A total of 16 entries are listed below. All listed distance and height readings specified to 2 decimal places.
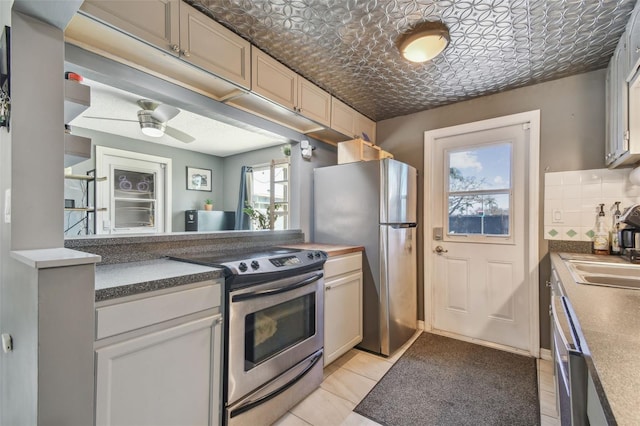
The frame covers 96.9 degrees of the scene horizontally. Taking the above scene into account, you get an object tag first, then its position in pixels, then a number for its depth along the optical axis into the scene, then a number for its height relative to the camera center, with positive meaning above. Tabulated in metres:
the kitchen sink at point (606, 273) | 1.46 -0.33
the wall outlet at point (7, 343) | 1.14 -0.53
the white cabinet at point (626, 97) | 1.50 +0.69
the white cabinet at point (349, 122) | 2.63 +0.93
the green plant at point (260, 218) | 3.66 -0.07
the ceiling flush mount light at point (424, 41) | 1.71 +1.07
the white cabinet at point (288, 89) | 1.90 +0.93
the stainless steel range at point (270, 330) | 1.40 -0.67
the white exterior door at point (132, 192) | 3.80 +0.30
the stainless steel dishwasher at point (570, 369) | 0.69 -0.42
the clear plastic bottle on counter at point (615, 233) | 2.03 -0.14
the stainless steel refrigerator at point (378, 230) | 2.37 -0.15
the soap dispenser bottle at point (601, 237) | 2.08 -0.17
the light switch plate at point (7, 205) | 1.11 +0.03
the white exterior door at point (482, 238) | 2.48 -0.23
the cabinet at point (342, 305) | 2.10 -0.72
